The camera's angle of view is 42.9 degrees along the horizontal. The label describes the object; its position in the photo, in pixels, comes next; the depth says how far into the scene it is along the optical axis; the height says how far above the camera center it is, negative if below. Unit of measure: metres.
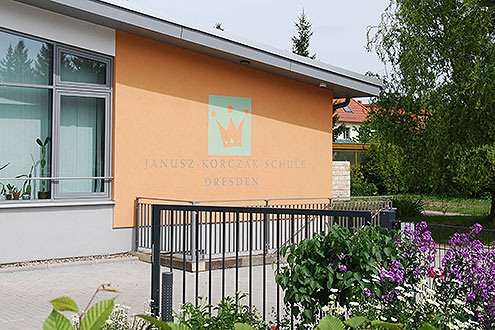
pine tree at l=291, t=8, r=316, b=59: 38.62 +8.69
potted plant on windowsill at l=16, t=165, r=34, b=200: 10.39 -0.24
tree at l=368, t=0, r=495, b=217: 14.77 +2.29
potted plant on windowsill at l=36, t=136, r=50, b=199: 10.55 +0.12
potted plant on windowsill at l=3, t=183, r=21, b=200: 10.20 -0.31
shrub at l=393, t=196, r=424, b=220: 20.44 -1.05
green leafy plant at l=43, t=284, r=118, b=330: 1.83 -0.43
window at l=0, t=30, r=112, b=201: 10.31 +0.91
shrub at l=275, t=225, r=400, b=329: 4.05 -0.60
